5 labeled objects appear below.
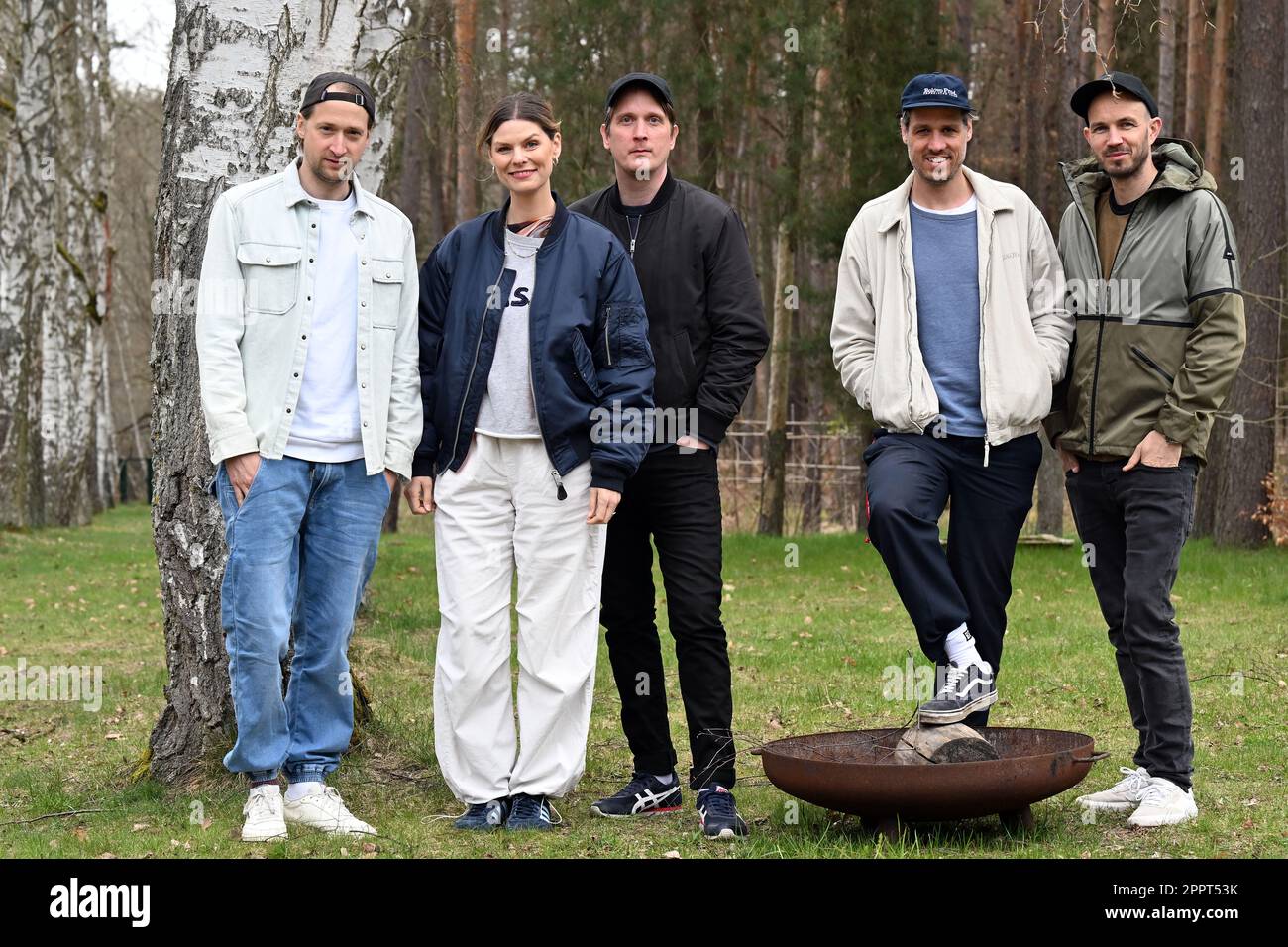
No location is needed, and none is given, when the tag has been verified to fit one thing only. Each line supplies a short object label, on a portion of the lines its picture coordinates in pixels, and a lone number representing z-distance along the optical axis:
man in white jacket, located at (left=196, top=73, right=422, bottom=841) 4.64
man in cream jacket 4.79
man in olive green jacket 4.81
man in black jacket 5.04
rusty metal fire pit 4.23
